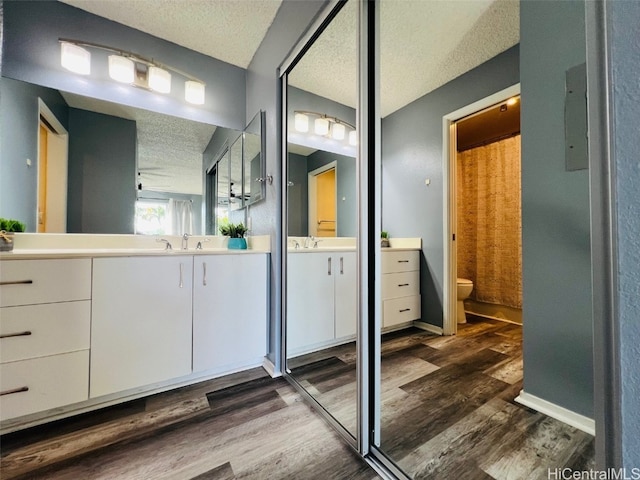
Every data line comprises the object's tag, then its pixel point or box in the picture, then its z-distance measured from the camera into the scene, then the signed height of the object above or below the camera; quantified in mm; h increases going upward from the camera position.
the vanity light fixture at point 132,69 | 1666 +1270
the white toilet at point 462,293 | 2629 -516
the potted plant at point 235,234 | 2049 +85
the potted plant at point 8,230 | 1286 +76
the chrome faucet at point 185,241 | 1957 +21
